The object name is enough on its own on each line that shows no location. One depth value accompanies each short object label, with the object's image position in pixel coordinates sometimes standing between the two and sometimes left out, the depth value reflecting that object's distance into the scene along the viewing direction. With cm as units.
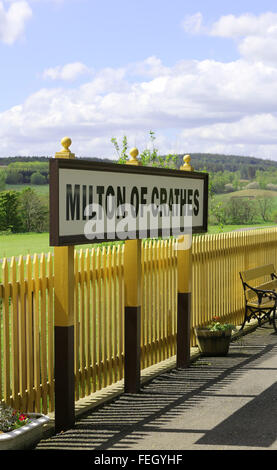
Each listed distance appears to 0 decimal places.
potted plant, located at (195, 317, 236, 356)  981
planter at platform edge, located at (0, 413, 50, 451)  532
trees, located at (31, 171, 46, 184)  8838
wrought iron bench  1208
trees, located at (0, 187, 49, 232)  5981
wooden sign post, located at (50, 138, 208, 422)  623
